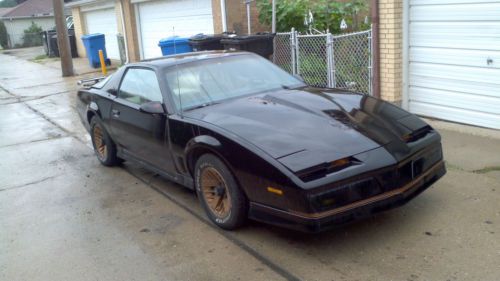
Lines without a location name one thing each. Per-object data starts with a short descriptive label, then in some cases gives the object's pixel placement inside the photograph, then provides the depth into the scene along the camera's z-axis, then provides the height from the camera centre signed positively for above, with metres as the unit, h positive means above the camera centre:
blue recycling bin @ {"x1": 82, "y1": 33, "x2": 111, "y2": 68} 19.62 -0.56
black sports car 3.71 -0.97
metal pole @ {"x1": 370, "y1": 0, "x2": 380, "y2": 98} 7.81 -0.52
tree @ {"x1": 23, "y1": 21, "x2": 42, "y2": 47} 43.00 -0.18
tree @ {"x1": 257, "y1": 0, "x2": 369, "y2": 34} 10.87 +0.05
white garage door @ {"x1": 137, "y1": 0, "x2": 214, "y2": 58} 13.46 +0.15
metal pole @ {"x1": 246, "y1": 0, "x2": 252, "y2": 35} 11.88 +0.00
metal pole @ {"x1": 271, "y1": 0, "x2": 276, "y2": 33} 10.53 -0.02
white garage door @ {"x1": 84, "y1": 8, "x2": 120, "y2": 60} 20.56 +0.15
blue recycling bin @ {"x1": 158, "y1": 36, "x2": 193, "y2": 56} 11.91 -0.45
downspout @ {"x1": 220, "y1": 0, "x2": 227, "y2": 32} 11.94 +0.19
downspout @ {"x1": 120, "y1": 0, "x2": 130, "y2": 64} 17.68 -0.16
